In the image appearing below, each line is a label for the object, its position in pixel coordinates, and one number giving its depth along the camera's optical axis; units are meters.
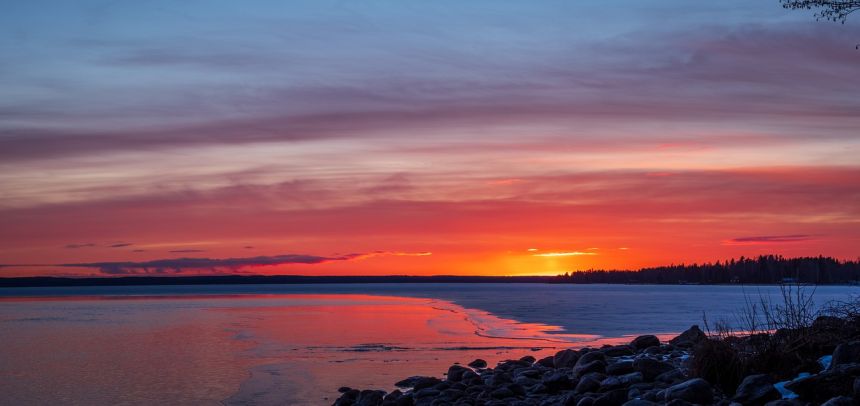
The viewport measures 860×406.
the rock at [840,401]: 10.34
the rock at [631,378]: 15.01
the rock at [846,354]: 12.34
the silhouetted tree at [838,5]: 14.26
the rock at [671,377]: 14.75
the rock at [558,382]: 16.62
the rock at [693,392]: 12.21
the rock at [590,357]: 17.80
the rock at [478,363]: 23.87
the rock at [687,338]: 20.77
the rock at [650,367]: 15.56
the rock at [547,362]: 21.14
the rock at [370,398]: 17.44
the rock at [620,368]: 16.23
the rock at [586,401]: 13.51
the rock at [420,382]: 19.02
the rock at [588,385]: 15.09
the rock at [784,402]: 10.98
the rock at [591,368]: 16.83
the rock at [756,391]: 11.79
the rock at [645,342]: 21.39
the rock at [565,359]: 19.91
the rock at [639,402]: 12.21
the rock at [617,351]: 19.93
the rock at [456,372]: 20.00
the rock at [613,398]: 13.43
